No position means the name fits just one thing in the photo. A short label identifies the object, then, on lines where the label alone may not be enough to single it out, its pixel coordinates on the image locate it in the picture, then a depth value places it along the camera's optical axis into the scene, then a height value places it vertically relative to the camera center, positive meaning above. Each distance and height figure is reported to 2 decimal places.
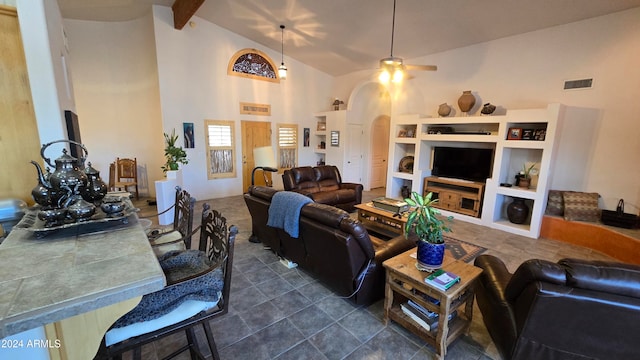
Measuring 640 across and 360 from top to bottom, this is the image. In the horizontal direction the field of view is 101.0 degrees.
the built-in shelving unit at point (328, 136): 7.10 +0.08
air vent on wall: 3.90 +0.90
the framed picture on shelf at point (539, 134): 3.97 +0.14
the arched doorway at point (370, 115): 7.03 +0.67
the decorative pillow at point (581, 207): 3.86 -0.91
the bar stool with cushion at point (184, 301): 1.18 -0.80
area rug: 3.44 -1.46
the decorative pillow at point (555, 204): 4.14 -0.94
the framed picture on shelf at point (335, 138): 7.21 +0.03
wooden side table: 1.77 -1.12
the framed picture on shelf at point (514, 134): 4.21 +0.14
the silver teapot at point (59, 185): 1.56 -0.31
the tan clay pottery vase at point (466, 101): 4.81 +0.74
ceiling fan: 3.57 +0.99
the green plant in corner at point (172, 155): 4.88 -0.37
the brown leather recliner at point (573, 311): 1.31 -0.87
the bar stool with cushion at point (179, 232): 1.97 -0.77
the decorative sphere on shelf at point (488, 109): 4.54 +0.57
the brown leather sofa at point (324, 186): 4.97 -0.94
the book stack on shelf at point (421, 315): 1.91 -1.28
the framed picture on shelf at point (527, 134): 4.13 +0.14
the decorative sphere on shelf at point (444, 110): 5.05 +0.61
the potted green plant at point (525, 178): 4.31 -0.57
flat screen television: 4.75 -0.40
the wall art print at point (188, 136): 5.75 +0.00
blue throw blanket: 2.58 -0.74
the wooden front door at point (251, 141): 6.64 -0.09
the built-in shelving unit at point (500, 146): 3.95 -0.06
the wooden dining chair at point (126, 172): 5.80 -0.81
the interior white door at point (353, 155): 7.16 -0.43
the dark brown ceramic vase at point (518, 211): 4.38 -1.13
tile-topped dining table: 0.86 -0.55
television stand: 4.77 -0.98
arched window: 6.28 +1.76
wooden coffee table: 3.45 -1.13
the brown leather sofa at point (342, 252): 2.13 -0.99
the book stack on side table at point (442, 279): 1.73 -0.92
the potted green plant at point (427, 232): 1.88 -0.66
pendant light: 5.69 +1.44
